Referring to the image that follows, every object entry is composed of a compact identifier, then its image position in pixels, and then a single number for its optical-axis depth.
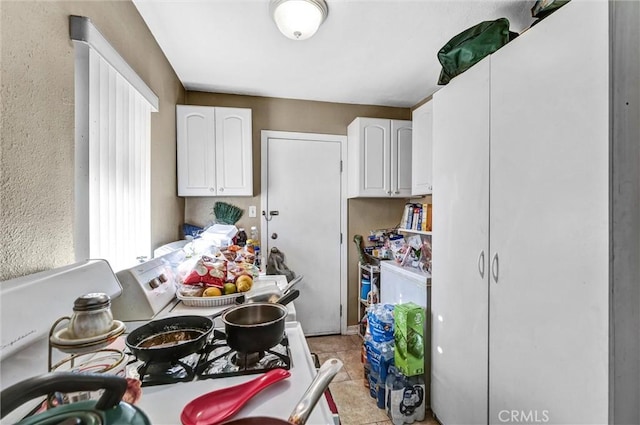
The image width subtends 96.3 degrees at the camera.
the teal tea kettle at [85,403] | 0.37
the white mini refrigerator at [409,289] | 1.87
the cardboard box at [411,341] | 1.76
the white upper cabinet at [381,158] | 2.78
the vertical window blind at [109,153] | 1.06
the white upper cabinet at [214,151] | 2.44
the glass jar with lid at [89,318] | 0.56
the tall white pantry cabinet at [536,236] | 0.91
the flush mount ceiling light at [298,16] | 1.46
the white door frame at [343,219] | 2.99
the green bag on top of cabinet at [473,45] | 1.40
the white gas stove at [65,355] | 0.62
